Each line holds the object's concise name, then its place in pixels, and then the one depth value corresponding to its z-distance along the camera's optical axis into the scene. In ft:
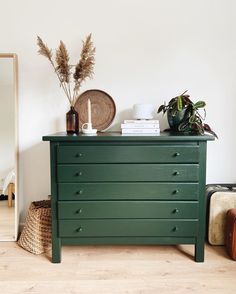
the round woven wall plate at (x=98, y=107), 7.63
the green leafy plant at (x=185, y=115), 6.50
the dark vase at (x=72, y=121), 6.93
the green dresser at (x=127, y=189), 6.02
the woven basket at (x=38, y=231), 6.81
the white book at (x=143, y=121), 6.65
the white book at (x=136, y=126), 6.62
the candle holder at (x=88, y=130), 6.63
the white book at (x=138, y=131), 6.59
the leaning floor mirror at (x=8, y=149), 7.39
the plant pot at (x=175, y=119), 6.73
